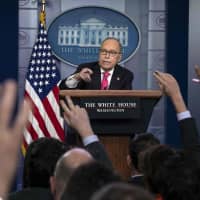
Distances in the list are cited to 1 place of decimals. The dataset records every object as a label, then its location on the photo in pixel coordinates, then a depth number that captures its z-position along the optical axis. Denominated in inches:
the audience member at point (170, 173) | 153.6
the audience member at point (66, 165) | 149.5
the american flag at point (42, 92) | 456.8
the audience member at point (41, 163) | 205.0
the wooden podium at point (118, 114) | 339.3
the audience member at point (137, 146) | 247.8
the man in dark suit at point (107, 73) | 371.5
